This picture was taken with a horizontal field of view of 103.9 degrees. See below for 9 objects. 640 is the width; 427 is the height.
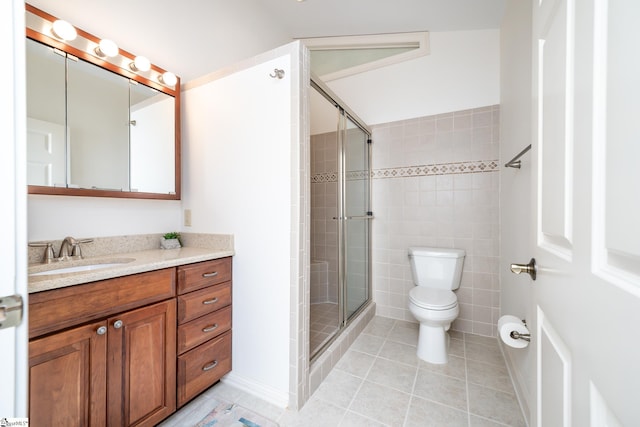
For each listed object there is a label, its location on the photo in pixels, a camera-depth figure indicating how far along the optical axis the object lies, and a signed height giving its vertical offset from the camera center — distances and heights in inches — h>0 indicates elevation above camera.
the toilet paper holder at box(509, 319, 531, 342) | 34.2 -17.4
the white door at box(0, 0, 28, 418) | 23.7 +1.0
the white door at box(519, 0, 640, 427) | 12.6 -0.2
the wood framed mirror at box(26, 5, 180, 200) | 49.4 +21.0
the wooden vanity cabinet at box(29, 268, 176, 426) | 35.5 -24.0
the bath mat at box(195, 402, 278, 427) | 50.9 -43.4
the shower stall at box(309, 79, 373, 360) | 83.8 -2.5
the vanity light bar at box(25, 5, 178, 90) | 48.5 +36.3
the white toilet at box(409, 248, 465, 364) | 71.7 -26.3
